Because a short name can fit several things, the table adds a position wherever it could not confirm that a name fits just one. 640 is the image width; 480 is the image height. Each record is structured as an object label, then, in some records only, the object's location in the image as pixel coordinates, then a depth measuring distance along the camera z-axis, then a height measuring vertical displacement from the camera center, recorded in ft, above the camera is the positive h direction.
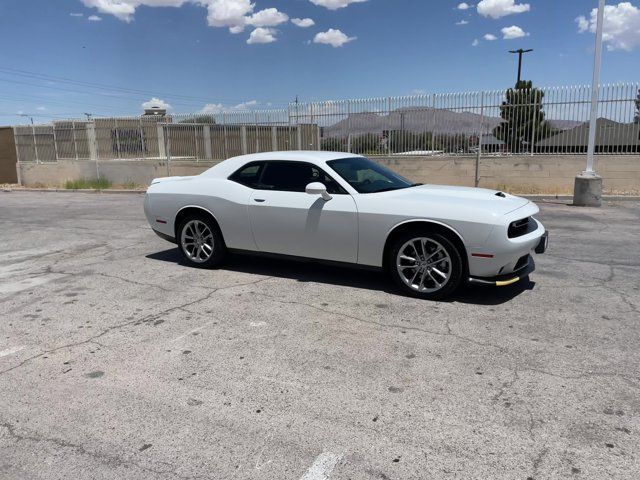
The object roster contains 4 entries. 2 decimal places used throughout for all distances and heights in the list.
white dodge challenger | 15.97 -2.20
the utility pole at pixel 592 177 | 40.57 -2.01
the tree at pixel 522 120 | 48.16 +3.07
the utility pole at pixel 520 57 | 128.85 +24.49
